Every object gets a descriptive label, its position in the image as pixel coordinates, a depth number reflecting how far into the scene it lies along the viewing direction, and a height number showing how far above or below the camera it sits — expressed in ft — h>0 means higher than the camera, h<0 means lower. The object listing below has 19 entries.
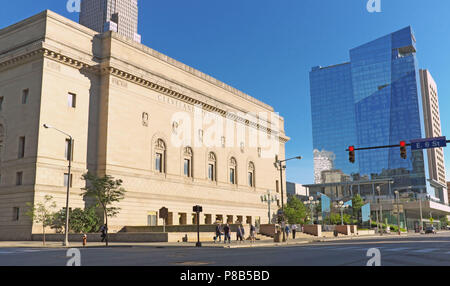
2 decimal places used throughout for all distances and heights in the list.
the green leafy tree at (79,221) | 141.79 +0.04
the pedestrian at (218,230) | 120.94 -3.09
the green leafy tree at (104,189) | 136.87 +10.06
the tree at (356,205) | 351.67 +10.61
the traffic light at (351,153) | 98.89 +14.86
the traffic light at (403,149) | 94.48 +14.99
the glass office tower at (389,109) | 568.00 +152.27
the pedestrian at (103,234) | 120.49 -3.79
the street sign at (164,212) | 129.06 +2.35
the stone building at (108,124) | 148.15 +38.56
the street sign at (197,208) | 111.55 +2.97
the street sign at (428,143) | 96.17 +16.75
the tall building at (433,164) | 639.76 +78.72
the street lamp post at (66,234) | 109.62 -3.27
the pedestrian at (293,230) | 163.29 -4.63
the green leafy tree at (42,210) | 125.90 +3.28
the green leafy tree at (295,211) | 263.70 +4.49
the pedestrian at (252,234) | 126.93 -4.60
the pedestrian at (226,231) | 117.50 -3.23
